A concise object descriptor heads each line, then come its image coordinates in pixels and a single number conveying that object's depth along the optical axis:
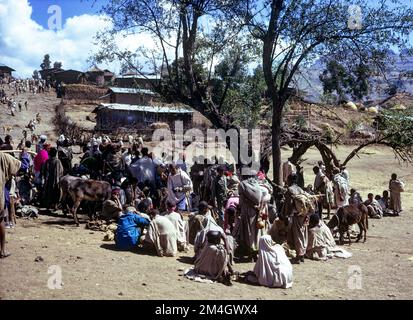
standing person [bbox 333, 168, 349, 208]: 13.73
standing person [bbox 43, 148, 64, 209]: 11.03
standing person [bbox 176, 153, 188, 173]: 13.34
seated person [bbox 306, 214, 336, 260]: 9.39
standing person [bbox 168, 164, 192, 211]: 11.30
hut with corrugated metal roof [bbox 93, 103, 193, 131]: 39.38
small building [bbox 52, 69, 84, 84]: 57.31
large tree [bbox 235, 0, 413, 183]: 12.49
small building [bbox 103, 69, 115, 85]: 58.71
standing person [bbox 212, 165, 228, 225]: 11.25
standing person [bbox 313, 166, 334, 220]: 13.59
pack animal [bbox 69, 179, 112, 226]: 10.08
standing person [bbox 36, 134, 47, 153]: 13.42
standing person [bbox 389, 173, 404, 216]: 15.78
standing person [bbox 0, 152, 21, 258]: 6.98
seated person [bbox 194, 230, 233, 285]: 7.36
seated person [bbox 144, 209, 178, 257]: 8.71
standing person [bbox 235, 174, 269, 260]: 8.66
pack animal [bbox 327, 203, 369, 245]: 10.88
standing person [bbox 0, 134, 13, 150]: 10.93
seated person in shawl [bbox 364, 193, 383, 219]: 14.90
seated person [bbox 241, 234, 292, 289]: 7.48
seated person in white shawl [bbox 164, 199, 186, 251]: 9.18
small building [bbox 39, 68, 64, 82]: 58.42
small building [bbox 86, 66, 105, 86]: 57.00
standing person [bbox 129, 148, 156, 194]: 11.91
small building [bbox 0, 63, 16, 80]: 59.09
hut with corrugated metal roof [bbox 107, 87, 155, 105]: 42.81
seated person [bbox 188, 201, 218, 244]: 9.02
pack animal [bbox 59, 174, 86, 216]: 10.19
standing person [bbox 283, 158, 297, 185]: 14.98
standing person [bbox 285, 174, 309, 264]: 8.96
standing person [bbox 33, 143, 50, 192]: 11.50
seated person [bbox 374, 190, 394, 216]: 15.98
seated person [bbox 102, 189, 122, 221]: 10.33
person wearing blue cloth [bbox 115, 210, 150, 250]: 8.80
